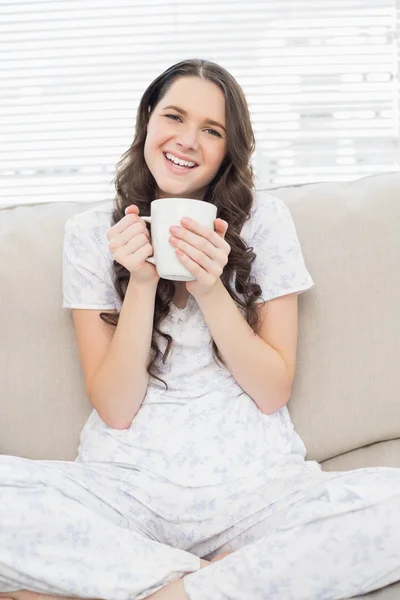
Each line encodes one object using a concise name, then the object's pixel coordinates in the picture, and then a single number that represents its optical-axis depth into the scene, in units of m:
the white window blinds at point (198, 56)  2.12
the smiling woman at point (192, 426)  1.02
